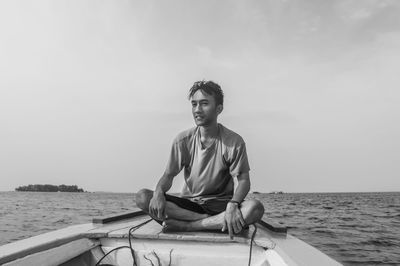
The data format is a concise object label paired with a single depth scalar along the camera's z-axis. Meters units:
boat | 2.23
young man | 2.86
